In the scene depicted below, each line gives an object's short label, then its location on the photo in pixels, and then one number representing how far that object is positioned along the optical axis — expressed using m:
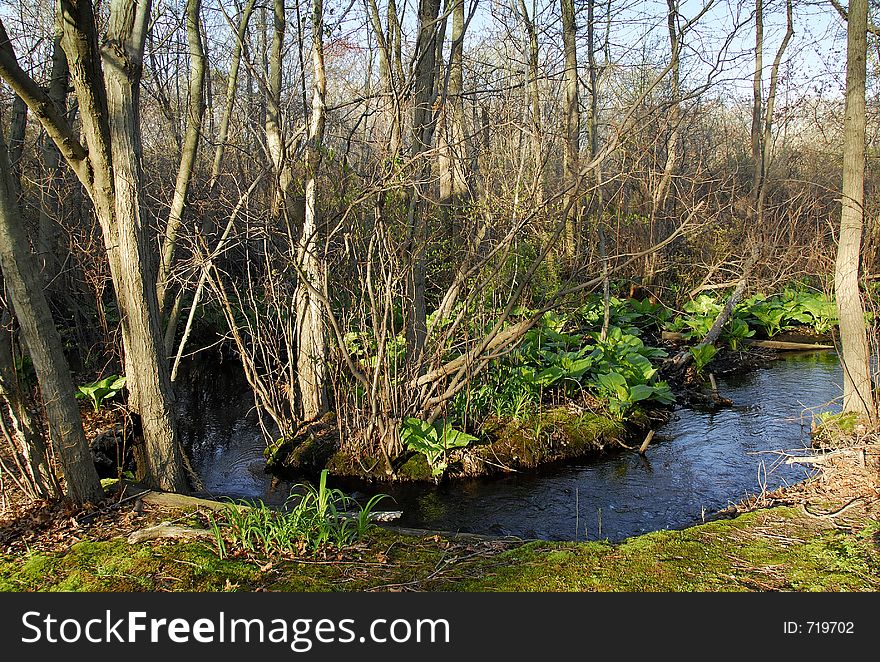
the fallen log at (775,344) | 11.64
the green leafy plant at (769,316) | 12.37
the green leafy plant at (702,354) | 9.73
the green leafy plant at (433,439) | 6.46
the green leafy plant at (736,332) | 11.36
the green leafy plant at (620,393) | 7.65
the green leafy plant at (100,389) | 7.03
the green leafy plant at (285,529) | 3.63
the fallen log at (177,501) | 4.29
